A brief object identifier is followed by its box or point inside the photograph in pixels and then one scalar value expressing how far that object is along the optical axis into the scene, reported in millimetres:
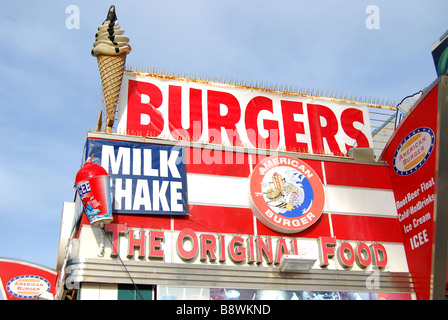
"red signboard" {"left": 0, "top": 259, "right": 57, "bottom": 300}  25422
